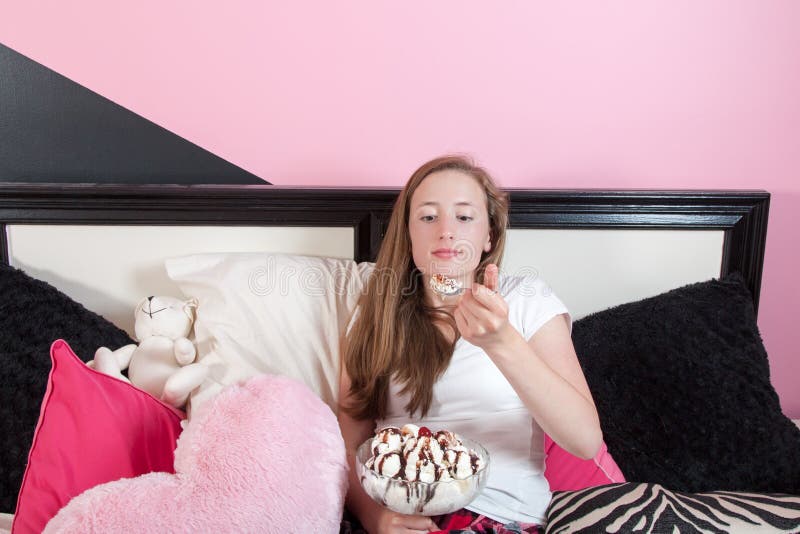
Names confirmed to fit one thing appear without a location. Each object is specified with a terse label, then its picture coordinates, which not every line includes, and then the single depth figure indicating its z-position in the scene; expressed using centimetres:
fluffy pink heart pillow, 97
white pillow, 145
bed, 161
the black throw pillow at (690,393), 136
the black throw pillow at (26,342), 136
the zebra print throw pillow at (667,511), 104
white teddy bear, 134
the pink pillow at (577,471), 137
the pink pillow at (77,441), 110
